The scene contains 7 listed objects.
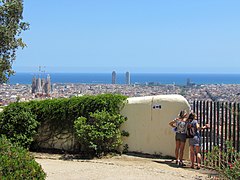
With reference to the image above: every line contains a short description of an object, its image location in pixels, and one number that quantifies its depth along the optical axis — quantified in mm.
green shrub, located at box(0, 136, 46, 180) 5480
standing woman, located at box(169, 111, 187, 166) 11258
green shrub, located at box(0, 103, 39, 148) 12805
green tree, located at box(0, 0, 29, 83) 12648
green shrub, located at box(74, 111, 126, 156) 12297
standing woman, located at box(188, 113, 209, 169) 11000
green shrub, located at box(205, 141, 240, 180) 7496
